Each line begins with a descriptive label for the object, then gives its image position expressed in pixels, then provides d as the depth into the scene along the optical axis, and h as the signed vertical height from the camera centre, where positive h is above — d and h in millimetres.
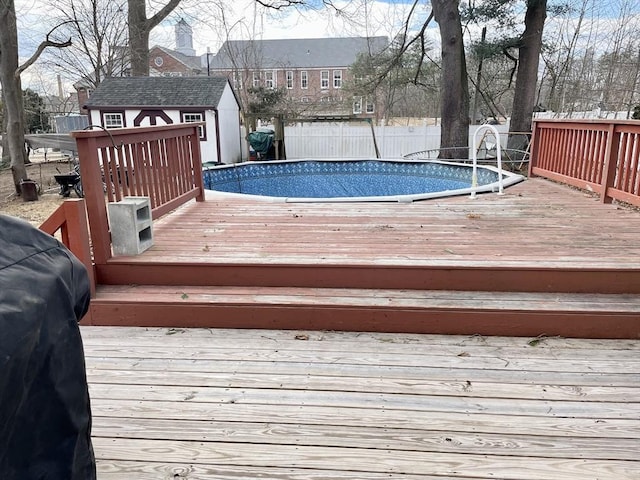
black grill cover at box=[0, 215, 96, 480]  828 -427
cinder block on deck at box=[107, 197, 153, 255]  2975 -584
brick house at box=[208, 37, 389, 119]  21078 +3585
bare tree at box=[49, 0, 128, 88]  13969 +3162
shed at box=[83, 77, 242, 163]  13711 +820
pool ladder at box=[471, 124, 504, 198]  5008 -557
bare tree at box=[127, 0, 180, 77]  14836 +3512
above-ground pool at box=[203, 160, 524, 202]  9219 -1025
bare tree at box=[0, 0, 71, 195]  10664 +925
